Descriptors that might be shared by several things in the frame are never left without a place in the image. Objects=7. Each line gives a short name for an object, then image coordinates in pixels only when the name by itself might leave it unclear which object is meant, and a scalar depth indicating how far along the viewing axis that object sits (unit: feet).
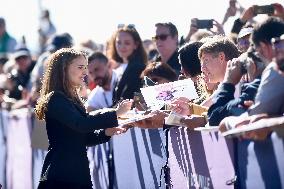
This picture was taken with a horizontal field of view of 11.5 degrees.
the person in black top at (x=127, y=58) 49.72
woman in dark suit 36.61
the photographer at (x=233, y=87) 30.19
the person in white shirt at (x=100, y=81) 53.46
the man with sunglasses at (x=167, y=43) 48.66
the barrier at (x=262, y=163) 25.98
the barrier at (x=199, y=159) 31.22
